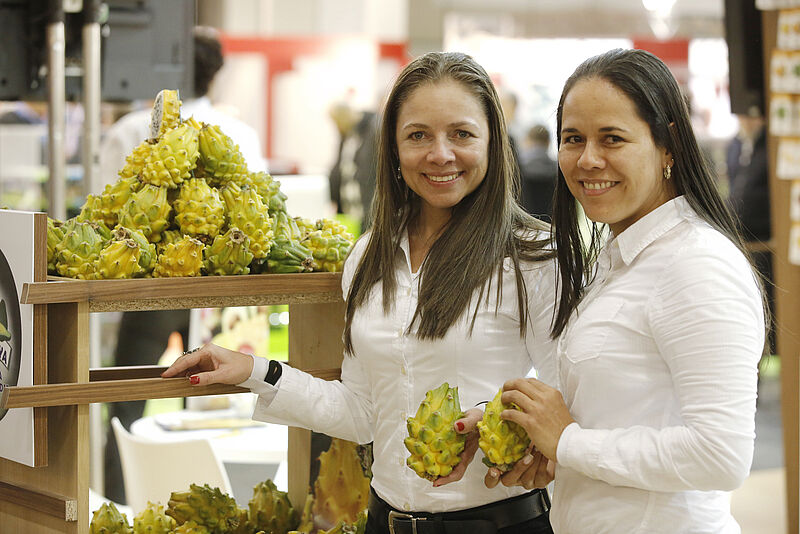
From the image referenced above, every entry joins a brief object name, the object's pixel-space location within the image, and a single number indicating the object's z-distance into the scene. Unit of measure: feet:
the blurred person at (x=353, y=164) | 27.14
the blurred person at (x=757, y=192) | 21.98
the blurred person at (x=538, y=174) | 26.21
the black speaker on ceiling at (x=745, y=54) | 15.21
